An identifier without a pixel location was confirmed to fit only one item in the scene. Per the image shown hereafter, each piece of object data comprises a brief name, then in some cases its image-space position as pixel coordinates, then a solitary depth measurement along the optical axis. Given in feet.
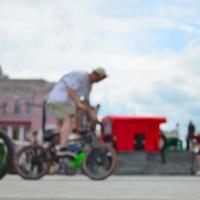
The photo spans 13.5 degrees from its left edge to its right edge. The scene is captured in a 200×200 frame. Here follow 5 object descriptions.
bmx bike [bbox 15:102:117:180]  36.38
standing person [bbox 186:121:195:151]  74.10
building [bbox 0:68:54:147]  324.19
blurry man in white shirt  34.88
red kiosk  72.95
